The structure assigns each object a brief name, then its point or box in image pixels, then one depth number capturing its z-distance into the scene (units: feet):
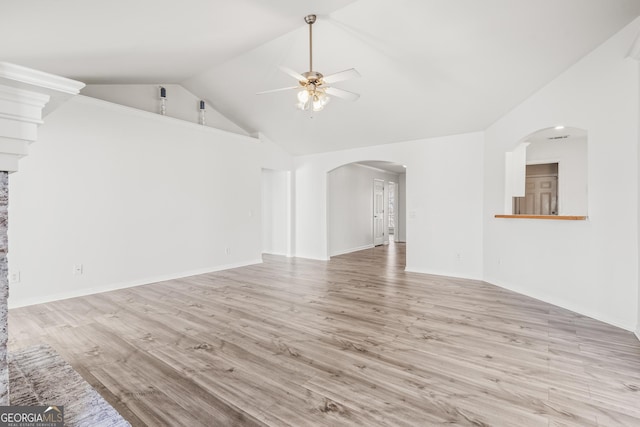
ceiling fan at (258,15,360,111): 9.65
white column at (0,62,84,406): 3.44
